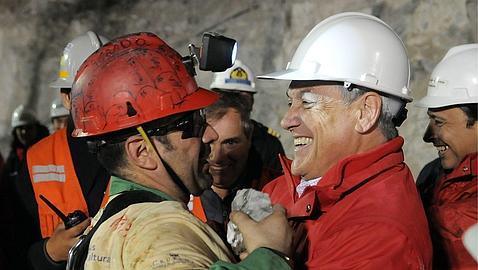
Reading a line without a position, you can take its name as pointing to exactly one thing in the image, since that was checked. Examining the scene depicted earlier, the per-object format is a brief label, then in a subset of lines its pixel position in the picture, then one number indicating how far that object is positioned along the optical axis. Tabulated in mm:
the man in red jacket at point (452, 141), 3502
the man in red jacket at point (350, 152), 2623
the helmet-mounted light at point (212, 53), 2984
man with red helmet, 2471
